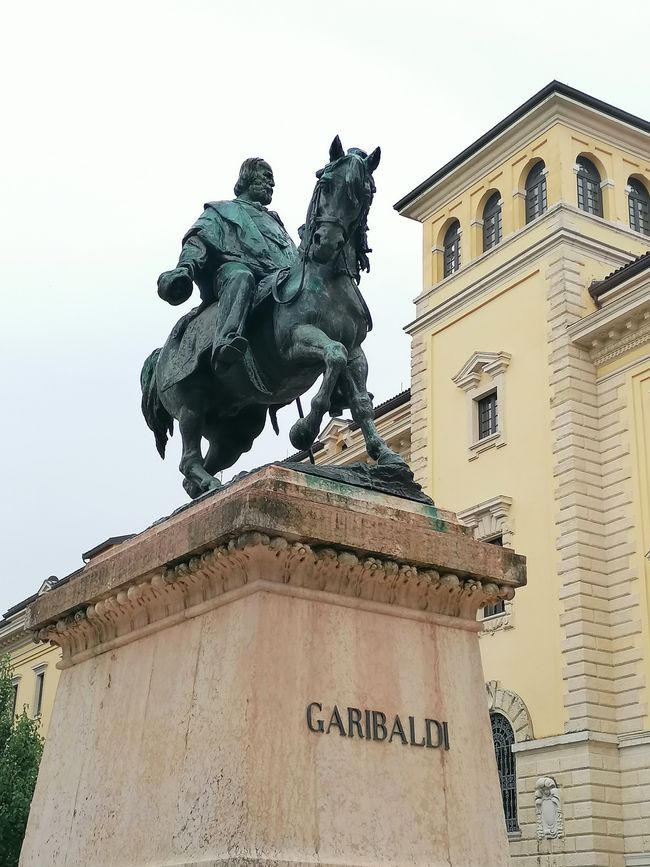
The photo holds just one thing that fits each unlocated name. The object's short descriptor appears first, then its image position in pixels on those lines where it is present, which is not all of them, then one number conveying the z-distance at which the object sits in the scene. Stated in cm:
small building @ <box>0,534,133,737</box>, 4728
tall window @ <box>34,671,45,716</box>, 4772
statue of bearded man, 706
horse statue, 676
